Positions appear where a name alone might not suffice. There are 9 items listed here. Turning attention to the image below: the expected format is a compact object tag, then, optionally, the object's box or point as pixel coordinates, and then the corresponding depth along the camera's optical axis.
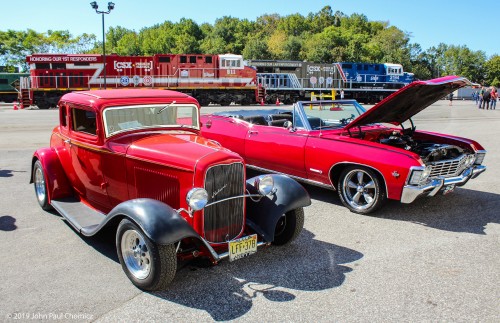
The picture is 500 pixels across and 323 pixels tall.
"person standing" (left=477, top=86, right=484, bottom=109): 32.65
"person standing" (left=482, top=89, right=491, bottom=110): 31.56
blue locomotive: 36.06
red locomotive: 28.59
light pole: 24.04
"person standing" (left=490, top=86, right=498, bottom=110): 31.96
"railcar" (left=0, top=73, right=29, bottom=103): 39.53
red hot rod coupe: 3.68
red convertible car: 5.61
